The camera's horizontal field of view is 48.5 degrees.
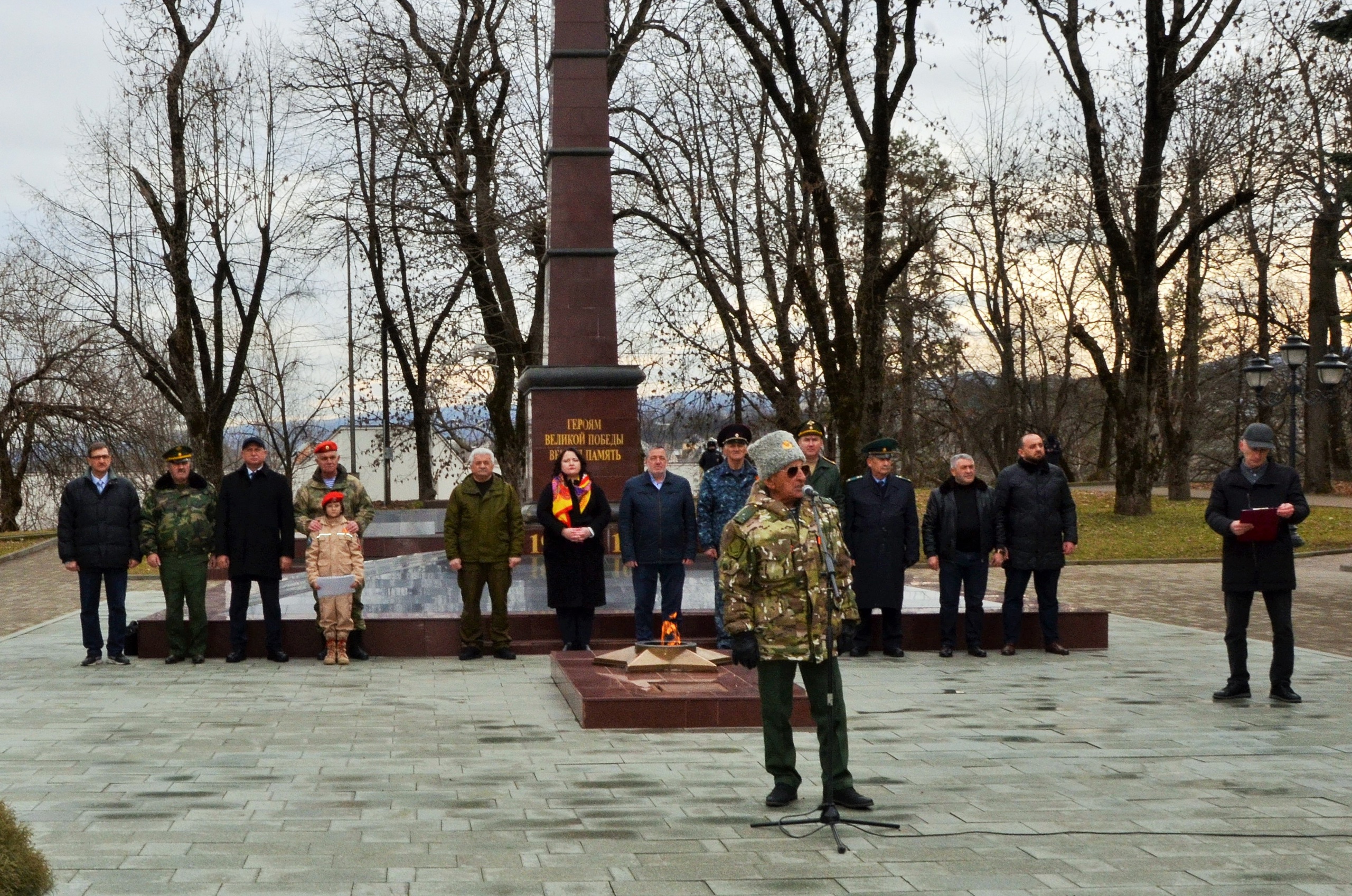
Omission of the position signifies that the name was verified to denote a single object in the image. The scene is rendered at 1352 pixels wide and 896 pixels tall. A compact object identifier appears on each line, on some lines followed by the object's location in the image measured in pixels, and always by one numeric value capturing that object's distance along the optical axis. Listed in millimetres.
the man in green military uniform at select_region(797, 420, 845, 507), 11867
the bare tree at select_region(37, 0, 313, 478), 31844
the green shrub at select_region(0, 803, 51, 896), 4258
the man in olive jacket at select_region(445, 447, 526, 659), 12281
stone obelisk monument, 17859
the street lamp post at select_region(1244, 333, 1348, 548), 26000
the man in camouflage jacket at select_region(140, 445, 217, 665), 12242
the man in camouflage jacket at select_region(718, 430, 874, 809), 6492
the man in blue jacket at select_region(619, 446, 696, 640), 12070
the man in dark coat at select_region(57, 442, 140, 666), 12273
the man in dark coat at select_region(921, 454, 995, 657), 12531
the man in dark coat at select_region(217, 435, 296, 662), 12227
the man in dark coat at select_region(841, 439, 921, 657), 12297
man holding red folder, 9859
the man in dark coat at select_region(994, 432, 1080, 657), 12289
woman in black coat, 12031
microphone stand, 6188
